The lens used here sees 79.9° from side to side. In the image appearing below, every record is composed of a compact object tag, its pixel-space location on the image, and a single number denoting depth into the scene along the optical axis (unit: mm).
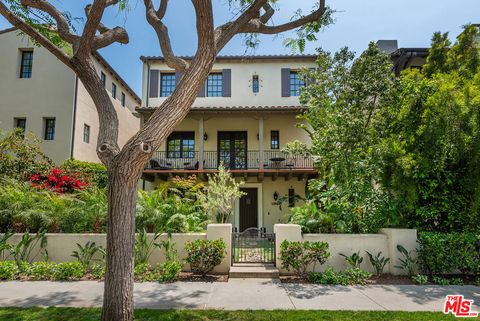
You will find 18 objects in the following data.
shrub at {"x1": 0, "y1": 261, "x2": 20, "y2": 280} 6375
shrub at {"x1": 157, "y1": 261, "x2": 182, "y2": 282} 6305
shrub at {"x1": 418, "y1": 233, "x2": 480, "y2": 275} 6367
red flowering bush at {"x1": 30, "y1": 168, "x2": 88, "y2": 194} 11580
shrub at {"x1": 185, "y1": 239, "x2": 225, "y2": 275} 6641
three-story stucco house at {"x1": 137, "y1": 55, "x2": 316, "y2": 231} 14750
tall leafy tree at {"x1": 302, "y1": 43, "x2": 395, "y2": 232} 7691
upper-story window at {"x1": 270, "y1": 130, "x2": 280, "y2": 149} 15963
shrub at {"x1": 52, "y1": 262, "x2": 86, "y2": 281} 6407
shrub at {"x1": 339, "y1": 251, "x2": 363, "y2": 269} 6738
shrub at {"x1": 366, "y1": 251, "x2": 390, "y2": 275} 6797
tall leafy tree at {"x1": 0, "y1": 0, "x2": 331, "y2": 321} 3551
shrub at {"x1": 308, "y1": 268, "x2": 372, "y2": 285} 6258
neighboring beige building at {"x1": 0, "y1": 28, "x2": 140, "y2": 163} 14742
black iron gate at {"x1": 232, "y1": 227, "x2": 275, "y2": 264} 7668
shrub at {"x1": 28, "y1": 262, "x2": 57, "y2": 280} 6488
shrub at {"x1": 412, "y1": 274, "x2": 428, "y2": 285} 6212
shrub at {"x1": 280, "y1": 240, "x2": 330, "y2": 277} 6680
